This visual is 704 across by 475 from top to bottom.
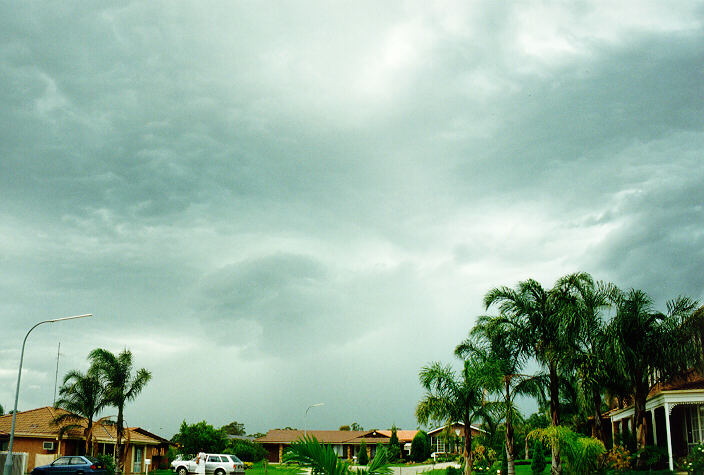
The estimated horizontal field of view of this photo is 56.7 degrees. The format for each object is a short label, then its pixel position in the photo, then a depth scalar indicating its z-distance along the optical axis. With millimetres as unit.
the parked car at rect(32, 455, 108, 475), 36688
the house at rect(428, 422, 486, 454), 77112
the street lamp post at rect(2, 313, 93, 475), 27266
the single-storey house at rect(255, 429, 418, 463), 85438
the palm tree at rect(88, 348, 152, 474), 47969
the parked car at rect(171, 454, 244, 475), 46344
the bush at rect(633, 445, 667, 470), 29484
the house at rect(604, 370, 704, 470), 28219
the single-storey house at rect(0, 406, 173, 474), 46281
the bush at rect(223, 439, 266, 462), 73375
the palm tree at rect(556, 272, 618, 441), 31734
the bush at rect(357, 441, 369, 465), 73062
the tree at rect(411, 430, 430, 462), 73750
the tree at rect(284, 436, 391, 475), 8406
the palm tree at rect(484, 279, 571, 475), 32750
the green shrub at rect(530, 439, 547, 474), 42500
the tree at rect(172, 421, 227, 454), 58812
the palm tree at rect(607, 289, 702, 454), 30109
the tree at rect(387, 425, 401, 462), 72181
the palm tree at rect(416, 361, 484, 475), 36250
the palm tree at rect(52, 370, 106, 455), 47312
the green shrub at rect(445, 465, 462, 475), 37000
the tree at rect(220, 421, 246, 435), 141125
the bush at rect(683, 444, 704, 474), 24188
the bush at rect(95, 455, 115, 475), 45178
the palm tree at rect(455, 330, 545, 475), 34938
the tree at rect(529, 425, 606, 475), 29672
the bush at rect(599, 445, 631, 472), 30047
